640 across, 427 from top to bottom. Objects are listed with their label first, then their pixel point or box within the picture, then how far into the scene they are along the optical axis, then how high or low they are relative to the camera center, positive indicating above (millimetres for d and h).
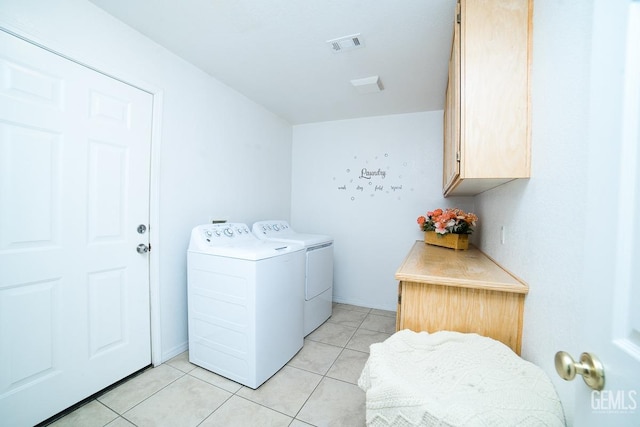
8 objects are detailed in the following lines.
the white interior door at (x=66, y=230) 1231 -143
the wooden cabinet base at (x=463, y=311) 1136 -457
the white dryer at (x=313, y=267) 2350 -558
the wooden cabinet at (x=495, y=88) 1079 +538
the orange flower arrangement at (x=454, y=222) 2176 -86
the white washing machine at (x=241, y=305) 1651 -675
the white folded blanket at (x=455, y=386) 702 -545
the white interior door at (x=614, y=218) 392 -4
